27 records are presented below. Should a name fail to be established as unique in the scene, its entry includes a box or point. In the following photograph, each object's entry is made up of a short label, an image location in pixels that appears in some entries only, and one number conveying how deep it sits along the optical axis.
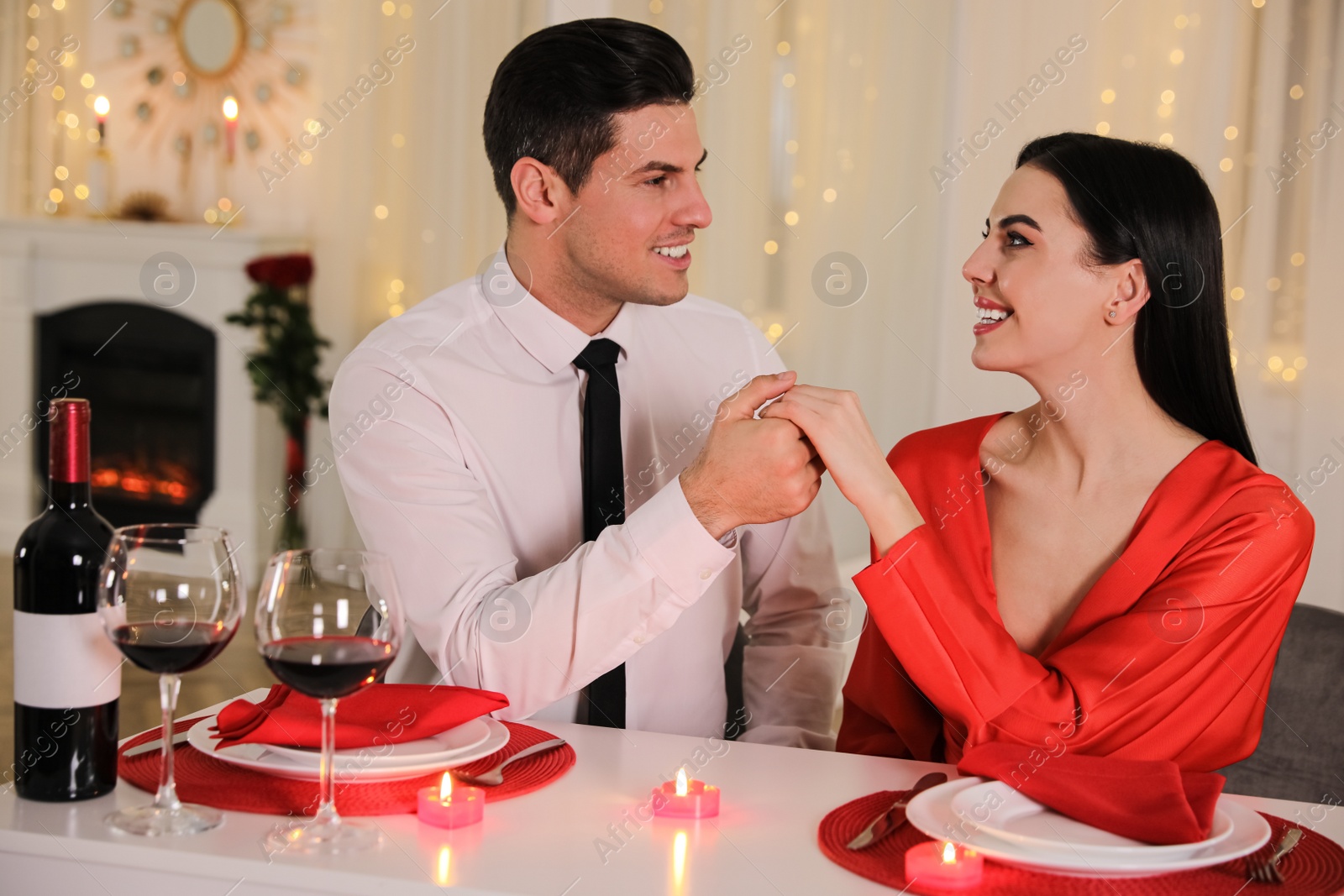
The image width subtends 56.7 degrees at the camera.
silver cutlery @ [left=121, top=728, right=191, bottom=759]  1.17
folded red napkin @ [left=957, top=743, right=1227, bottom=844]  0.96
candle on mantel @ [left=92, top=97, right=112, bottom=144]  5.39
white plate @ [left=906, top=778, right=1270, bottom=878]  0.92
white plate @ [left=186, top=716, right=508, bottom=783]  1.10
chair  1.59
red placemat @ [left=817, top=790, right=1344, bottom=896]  0.90
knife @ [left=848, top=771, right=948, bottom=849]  1.00
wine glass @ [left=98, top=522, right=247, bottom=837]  0.98
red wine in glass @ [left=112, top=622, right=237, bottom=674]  0.97
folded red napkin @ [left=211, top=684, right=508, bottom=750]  1.14
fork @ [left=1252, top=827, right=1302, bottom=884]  0.92
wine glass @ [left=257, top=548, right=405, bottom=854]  0.95
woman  1.34
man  1.50
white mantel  4.99
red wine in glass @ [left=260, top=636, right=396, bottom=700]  0.94
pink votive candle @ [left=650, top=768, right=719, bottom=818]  1.06
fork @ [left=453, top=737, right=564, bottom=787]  1.11
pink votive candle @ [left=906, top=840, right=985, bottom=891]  0.91
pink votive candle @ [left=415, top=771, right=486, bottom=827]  1.02
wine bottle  1.02
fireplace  5.26
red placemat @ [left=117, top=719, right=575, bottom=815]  1.05
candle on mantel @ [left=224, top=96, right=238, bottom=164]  5.30
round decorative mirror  5.23
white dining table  0.93
